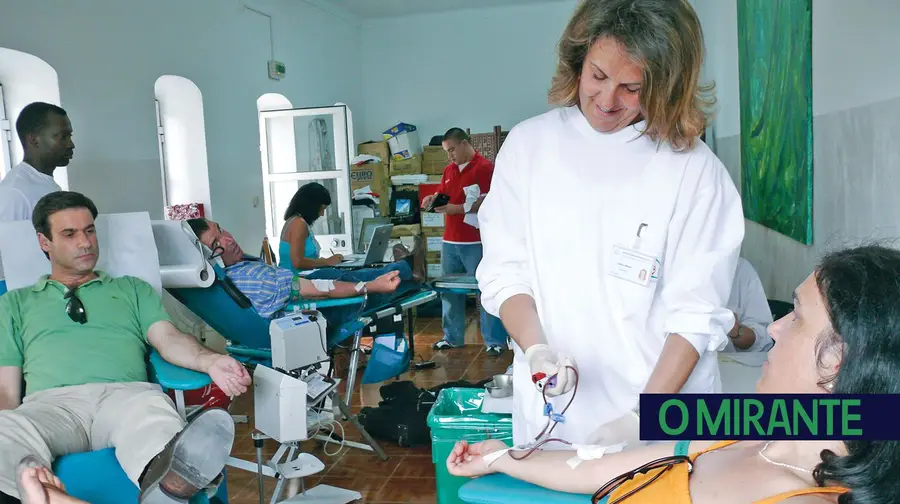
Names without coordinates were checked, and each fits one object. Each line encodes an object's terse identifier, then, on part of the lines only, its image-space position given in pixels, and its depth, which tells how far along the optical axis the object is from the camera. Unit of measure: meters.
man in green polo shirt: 1.90
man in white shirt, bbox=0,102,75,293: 3.12
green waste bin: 2.10
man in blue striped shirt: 3.10
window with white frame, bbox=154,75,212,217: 5.34
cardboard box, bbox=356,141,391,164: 7.72
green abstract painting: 2.38
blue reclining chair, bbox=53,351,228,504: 1.87
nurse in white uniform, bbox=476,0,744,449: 1.23
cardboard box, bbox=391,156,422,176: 7.71
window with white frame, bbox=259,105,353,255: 6.34
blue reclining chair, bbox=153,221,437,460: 2.92
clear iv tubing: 1.29
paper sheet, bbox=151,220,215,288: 2.81
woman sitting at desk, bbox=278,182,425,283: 4.52
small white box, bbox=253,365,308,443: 2.25
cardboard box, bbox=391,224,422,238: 7.25
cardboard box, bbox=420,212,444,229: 7.18
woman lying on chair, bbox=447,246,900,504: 0.81
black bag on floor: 3.29
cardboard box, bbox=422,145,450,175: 7.75
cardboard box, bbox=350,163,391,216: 7.36
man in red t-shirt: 5.08
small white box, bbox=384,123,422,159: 7.77
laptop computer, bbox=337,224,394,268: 4.64
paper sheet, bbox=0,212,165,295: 2.71
